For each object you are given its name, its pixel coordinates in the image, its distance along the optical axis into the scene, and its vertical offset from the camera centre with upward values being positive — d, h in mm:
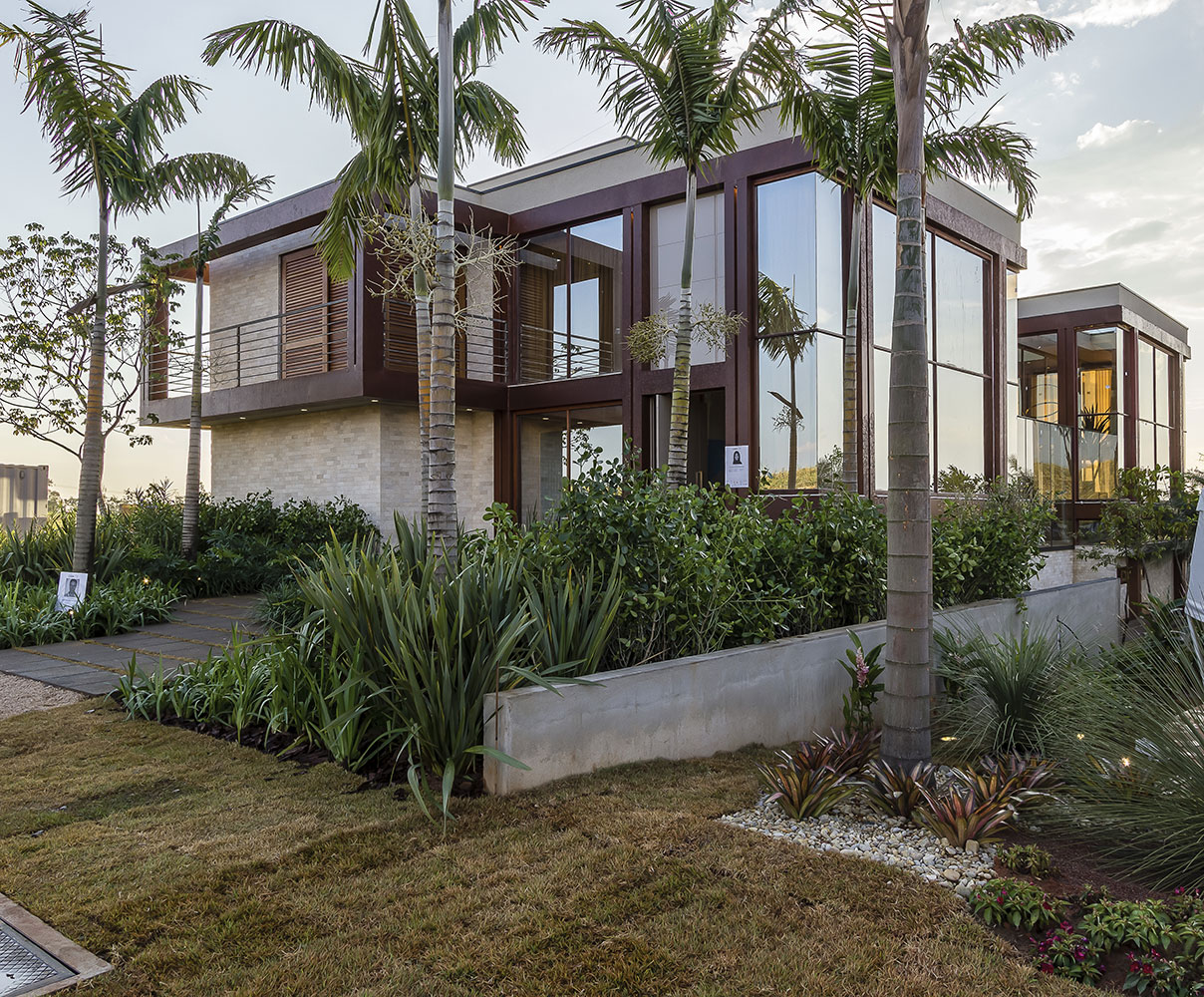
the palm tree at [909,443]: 4156 +377
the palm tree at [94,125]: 9867 +4864
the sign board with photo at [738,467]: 12117 +744
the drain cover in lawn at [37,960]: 2480 -1357
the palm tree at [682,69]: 8812 +4725
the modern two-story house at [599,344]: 12211 +3007
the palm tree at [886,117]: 8367 +4283
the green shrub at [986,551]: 7434 -299
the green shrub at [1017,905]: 2834 -1316
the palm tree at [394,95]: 8391 +4578
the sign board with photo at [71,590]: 9219 -782
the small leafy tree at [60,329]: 12625 +2875
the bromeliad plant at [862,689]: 5262 -1080
